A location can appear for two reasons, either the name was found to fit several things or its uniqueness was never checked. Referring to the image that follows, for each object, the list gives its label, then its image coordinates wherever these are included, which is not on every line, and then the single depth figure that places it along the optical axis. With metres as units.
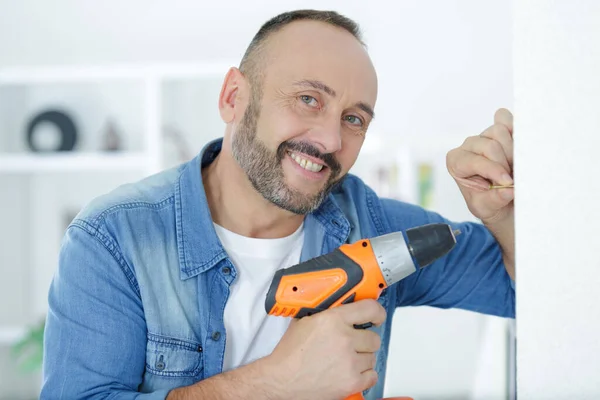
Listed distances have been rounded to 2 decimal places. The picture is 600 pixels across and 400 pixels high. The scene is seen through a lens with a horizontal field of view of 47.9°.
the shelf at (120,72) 3.37
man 1.11
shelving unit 3.58
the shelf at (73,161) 3.36
